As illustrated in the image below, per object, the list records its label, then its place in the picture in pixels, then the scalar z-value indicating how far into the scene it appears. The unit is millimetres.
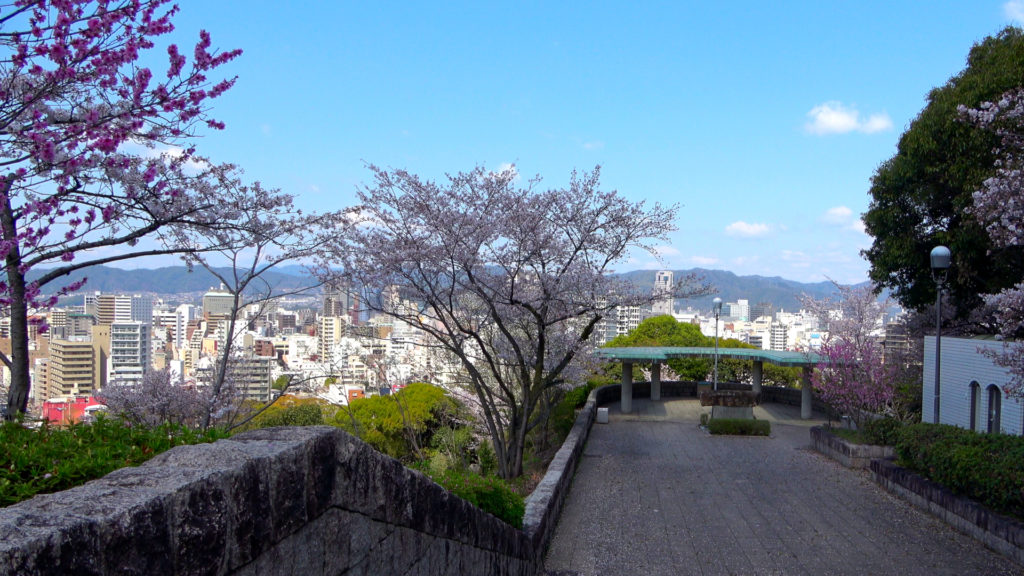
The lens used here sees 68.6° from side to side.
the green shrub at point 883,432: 14430
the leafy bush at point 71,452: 2506
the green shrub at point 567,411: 20906
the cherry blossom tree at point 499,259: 12156
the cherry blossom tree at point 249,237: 6975
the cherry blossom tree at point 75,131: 4715
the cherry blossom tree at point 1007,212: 7801
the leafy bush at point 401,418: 25219
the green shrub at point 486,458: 18422
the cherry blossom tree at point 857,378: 17141
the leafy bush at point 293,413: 24169
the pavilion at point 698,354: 22828
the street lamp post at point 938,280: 12438
